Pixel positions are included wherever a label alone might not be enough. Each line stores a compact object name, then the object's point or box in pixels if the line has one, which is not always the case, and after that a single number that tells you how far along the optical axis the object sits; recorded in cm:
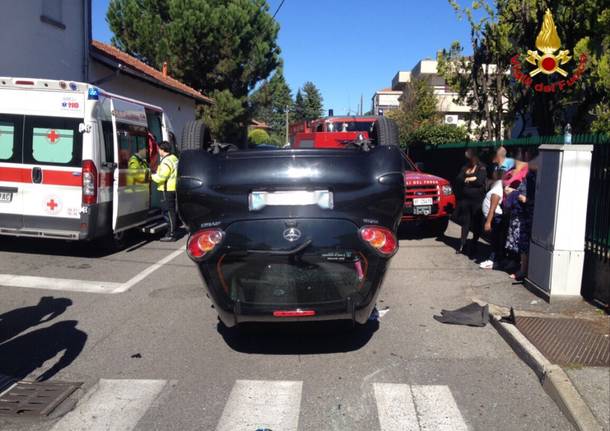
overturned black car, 461
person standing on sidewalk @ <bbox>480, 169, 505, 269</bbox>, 870
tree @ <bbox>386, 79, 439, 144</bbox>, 3328
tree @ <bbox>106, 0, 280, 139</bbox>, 2580
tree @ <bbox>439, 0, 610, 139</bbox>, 1364
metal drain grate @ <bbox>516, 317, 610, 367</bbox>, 496
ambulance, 875
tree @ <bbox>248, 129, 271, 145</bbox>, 5626
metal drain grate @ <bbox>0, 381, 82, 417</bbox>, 405
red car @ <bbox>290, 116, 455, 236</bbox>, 1127
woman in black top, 959
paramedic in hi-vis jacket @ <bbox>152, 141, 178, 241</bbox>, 1091
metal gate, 657
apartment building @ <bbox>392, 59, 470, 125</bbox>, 4879
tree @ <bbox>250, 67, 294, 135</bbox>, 3144
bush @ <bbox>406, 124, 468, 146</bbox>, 2153
